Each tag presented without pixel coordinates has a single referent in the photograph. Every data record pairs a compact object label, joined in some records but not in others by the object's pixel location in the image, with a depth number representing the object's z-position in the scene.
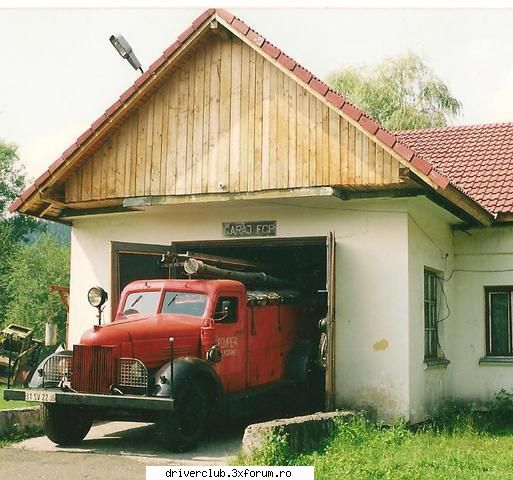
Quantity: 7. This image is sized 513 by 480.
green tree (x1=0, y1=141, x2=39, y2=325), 51.44
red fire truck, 9.62
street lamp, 13.87
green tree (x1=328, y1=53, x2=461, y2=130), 31.08
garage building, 11.52
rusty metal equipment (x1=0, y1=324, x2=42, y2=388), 21.47
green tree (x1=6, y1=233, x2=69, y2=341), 42.25
